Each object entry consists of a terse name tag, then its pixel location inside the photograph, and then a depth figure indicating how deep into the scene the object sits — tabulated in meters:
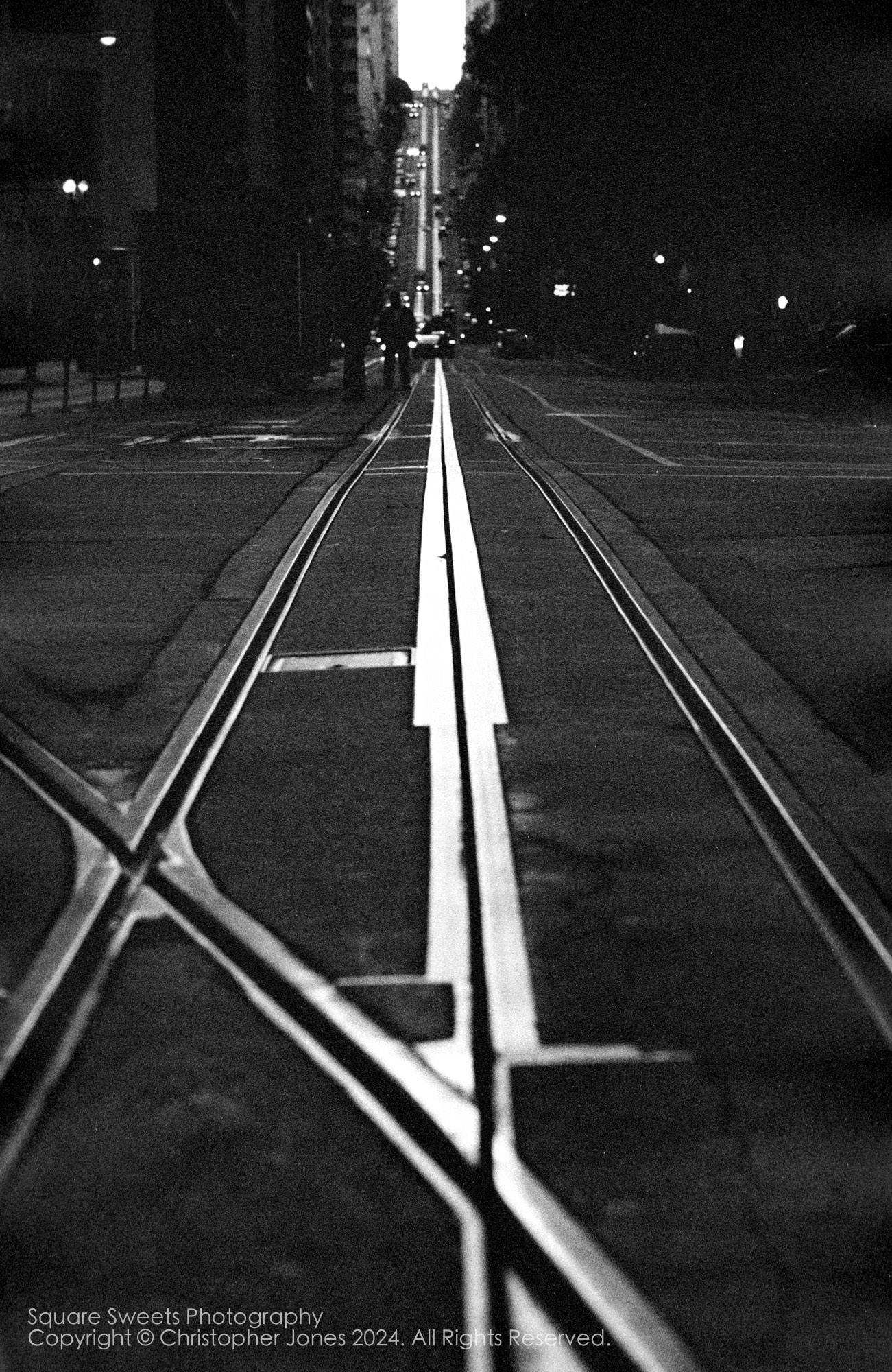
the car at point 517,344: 110.69
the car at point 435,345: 98.31
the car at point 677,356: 71.00
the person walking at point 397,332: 44.19
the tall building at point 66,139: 67.06
